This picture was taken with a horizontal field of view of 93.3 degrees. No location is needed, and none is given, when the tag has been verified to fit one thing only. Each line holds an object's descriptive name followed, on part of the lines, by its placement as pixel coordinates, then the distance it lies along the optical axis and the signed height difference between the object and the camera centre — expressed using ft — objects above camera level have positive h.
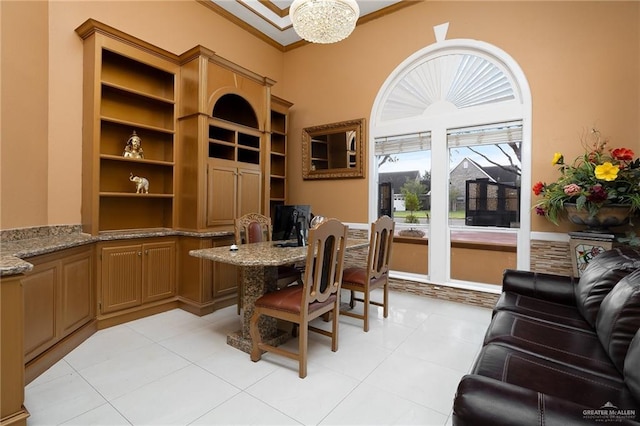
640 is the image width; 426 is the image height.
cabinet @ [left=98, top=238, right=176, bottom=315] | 9.42 -2.05
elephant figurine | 10.81 +1.05
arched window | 11.30 +2.71
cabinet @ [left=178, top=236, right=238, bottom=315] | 10.76 -2.47
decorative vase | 8.58 -0.05
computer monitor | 9.84 -0.19
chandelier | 8.08 +5.44
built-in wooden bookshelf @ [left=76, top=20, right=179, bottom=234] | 9.36 +3.00
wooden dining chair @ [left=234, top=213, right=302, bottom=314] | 10.34 -0.75
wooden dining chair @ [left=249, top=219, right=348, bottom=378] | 6.79 -2.00
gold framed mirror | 14.47 +3.21
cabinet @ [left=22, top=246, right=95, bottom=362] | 6.71 -2.16
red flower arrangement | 8.41 +0.98
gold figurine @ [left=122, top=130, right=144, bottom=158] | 10.64 +2.31
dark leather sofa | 2.94 -2.04
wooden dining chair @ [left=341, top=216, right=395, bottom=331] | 9.48 -1.93
